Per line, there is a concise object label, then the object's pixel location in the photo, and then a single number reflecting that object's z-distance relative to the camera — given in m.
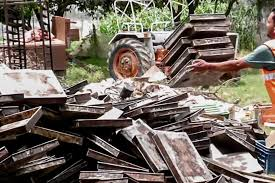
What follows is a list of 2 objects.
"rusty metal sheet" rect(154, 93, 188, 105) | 6.45
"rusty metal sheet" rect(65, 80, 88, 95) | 6.86
